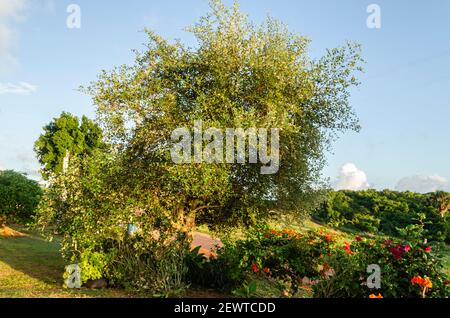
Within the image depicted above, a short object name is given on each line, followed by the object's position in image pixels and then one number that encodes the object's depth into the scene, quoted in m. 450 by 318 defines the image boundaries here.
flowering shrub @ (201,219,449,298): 9.11
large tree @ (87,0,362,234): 12.23
